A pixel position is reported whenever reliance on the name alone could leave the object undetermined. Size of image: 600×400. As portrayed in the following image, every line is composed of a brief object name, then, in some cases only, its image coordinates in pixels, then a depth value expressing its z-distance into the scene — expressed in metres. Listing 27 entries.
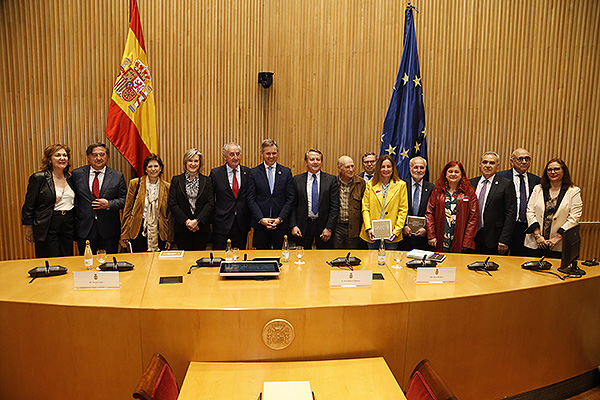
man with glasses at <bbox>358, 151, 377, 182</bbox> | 4.39
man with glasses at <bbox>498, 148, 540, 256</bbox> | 4.13
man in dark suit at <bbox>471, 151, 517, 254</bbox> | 3.86
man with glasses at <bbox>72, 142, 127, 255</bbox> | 3.90
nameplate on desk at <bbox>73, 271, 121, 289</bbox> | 2.32
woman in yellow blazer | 3.85
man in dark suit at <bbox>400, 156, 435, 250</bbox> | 4.05
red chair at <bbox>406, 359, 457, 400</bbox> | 1.52
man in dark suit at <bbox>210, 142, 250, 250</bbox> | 4.09
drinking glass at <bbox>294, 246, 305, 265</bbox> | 2.94
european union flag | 4.70
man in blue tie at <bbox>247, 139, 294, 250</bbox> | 4.10
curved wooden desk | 2.04
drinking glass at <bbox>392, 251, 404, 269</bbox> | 2.92
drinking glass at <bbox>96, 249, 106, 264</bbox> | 2.82
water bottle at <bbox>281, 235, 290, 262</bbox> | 2.98
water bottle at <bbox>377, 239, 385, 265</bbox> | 2.95
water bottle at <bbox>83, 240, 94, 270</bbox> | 2.72
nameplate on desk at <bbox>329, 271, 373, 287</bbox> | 2.41
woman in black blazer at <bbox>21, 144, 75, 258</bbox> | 3.68
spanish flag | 4.52
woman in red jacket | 3.74
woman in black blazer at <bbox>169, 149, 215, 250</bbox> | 3.94
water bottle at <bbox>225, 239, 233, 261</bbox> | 2.89
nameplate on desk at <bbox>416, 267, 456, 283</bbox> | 2.54
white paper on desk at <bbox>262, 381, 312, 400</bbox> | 1.55
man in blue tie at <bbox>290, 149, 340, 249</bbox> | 4.09
